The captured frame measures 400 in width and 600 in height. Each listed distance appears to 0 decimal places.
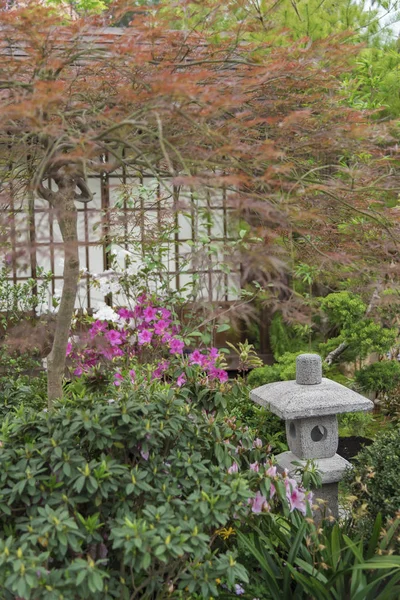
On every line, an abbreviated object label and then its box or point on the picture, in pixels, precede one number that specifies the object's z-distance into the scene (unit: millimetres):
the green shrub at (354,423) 5523
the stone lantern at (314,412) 3732
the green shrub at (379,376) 5930
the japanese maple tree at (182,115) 2111
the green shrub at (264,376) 5527
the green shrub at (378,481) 2973
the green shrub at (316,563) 2605
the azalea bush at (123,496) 2238
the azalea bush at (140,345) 4191
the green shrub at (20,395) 3412
